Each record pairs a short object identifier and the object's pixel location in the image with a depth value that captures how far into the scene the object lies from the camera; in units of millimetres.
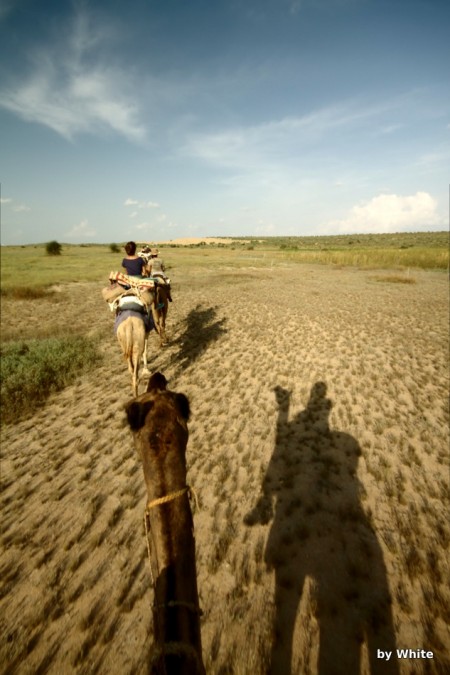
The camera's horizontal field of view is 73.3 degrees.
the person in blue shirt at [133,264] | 8742
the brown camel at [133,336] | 6992
